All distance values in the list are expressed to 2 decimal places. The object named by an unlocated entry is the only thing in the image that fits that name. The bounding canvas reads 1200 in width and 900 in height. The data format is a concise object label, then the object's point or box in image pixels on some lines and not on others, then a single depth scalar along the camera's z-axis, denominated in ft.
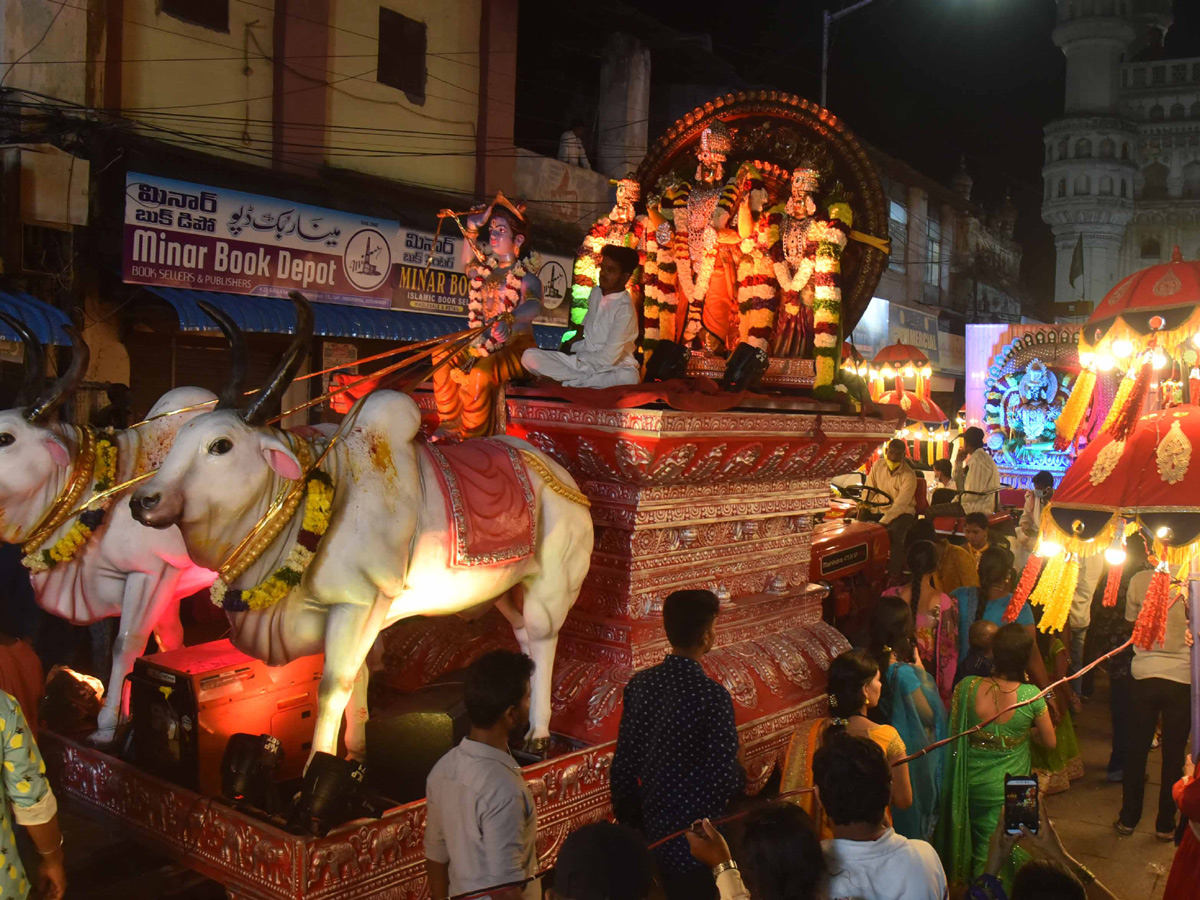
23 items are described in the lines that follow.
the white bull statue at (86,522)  15.89
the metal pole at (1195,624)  13.08
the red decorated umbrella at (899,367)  55.67
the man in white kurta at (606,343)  18.54
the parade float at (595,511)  13.16
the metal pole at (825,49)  53.83
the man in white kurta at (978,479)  38.65
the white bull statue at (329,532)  12.88
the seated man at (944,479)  37.96
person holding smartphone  8.68
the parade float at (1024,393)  56.70
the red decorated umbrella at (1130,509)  13.00
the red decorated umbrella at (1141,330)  13.91
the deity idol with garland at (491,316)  19.02
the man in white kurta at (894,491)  35.12
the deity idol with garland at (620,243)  22.90
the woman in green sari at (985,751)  15.71
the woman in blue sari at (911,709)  15.44
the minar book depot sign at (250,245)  34.24
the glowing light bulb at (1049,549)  14.59
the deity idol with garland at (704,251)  22.84
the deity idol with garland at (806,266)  22.52
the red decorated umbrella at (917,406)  51.25
